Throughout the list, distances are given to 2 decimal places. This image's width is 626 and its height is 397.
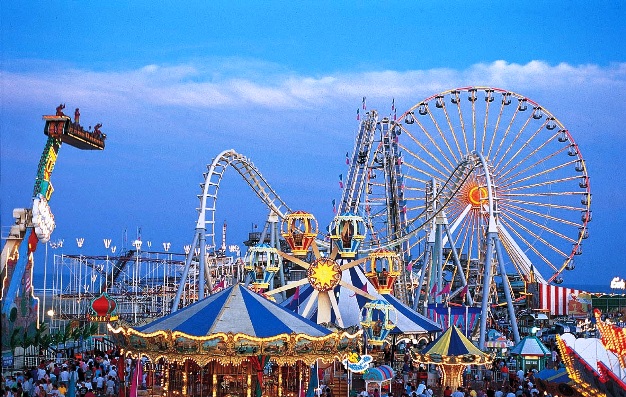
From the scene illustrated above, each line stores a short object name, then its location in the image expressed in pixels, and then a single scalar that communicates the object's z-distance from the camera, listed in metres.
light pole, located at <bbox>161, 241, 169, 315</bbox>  56.72
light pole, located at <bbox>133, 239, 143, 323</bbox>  47.49
